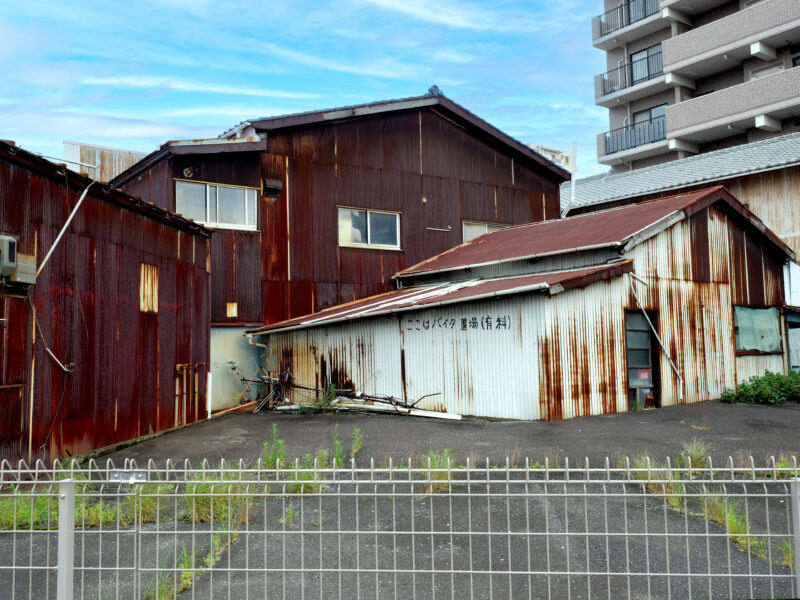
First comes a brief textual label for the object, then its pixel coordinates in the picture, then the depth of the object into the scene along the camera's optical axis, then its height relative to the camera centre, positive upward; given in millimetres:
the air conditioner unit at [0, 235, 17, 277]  8250 +1257
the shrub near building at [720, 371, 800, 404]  15578 -1245
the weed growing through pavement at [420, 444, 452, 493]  8077 -1512
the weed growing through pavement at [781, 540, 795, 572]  5521 -1779
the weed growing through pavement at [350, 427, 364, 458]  10477 -1499
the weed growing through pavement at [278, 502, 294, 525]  6566 -1649
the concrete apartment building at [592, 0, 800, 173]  31094 +13592
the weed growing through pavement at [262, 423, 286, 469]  8875 -1432
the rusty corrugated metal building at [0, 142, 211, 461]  8789 +585
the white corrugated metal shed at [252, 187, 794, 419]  13438 +497
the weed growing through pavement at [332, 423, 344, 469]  9304 -1462
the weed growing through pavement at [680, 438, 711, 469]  8906 -1533
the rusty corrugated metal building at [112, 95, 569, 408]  17656 +4449
